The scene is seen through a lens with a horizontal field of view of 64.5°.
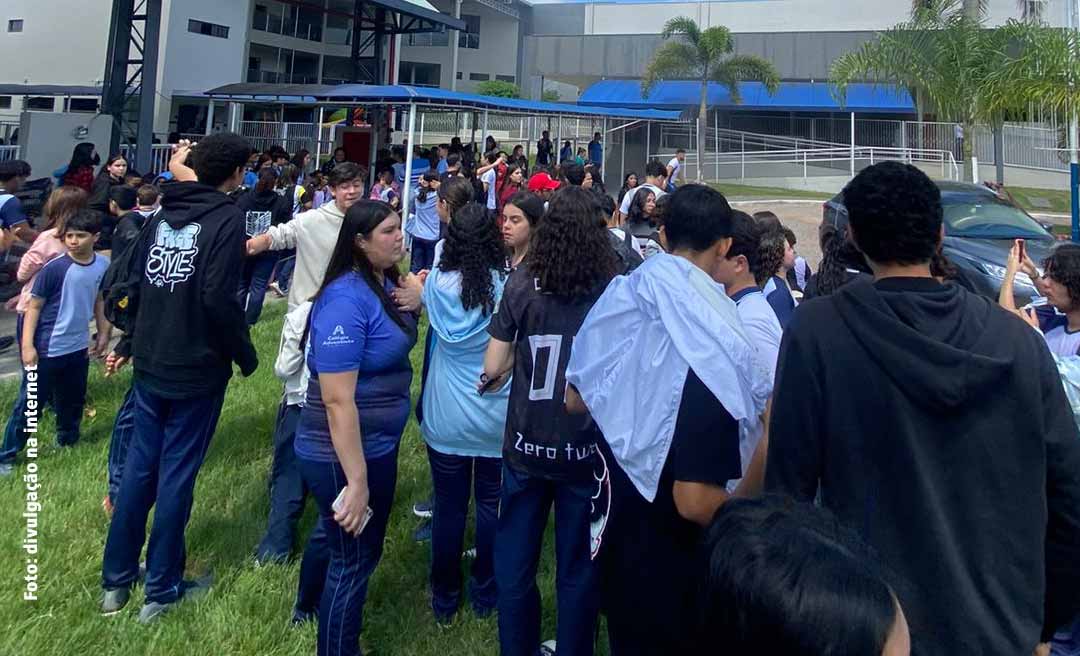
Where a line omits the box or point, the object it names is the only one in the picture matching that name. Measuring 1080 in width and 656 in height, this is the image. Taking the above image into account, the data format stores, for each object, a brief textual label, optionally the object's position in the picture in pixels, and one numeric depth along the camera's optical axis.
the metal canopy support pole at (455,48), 43.28
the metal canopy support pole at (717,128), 32.03
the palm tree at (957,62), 13.74
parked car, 8.77
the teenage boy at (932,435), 1.78
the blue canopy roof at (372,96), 13.77
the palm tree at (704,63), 29.94
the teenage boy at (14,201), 6.30
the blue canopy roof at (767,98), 32.75
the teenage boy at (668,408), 2.01
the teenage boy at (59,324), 5.16
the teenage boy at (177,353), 3.62
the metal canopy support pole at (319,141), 18.78
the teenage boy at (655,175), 9.59
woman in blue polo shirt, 2.94
